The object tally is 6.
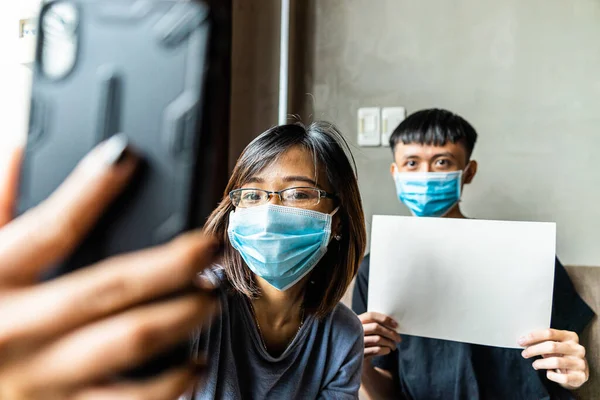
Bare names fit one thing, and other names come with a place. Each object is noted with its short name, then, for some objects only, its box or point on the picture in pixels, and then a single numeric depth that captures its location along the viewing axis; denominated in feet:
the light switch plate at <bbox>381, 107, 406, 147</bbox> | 4.37
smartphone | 0.51
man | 2.67
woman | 2.24
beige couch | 3.20
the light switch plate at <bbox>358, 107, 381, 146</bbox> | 4.43
